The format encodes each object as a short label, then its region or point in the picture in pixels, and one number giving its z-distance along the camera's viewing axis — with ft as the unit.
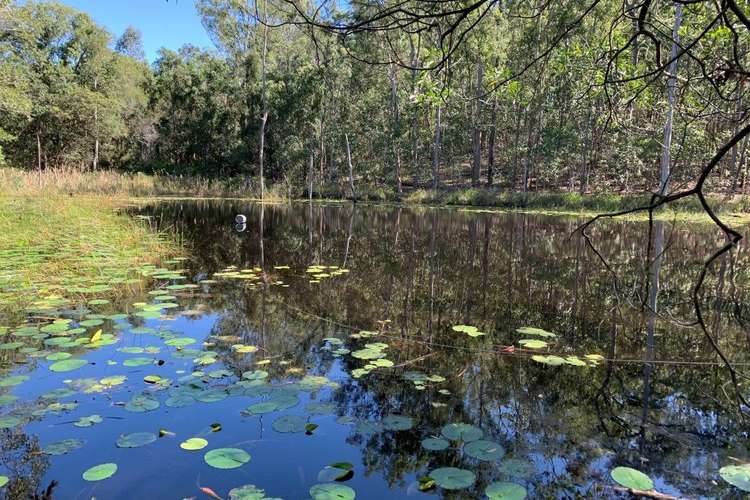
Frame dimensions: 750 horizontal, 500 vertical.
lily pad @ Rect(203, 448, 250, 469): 7.43
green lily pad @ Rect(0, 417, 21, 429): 8.38
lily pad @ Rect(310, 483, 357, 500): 6.87
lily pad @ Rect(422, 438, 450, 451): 8.36
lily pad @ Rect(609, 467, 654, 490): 7.29
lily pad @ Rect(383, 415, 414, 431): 9.06
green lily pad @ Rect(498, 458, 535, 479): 7.78
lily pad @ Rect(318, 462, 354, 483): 7.60
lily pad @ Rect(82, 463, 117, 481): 7.02
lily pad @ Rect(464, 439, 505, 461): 8.13
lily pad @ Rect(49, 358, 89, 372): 10.61
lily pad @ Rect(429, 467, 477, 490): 7.23
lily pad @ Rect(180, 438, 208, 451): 7.97
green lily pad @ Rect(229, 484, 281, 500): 6.77
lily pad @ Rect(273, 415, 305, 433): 8.87
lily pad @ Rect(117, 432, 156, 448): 8.09
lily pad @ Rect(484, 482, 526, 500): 6.95
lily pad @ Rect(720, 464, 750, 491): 7.45
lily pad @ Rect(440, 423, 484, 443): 8.67
